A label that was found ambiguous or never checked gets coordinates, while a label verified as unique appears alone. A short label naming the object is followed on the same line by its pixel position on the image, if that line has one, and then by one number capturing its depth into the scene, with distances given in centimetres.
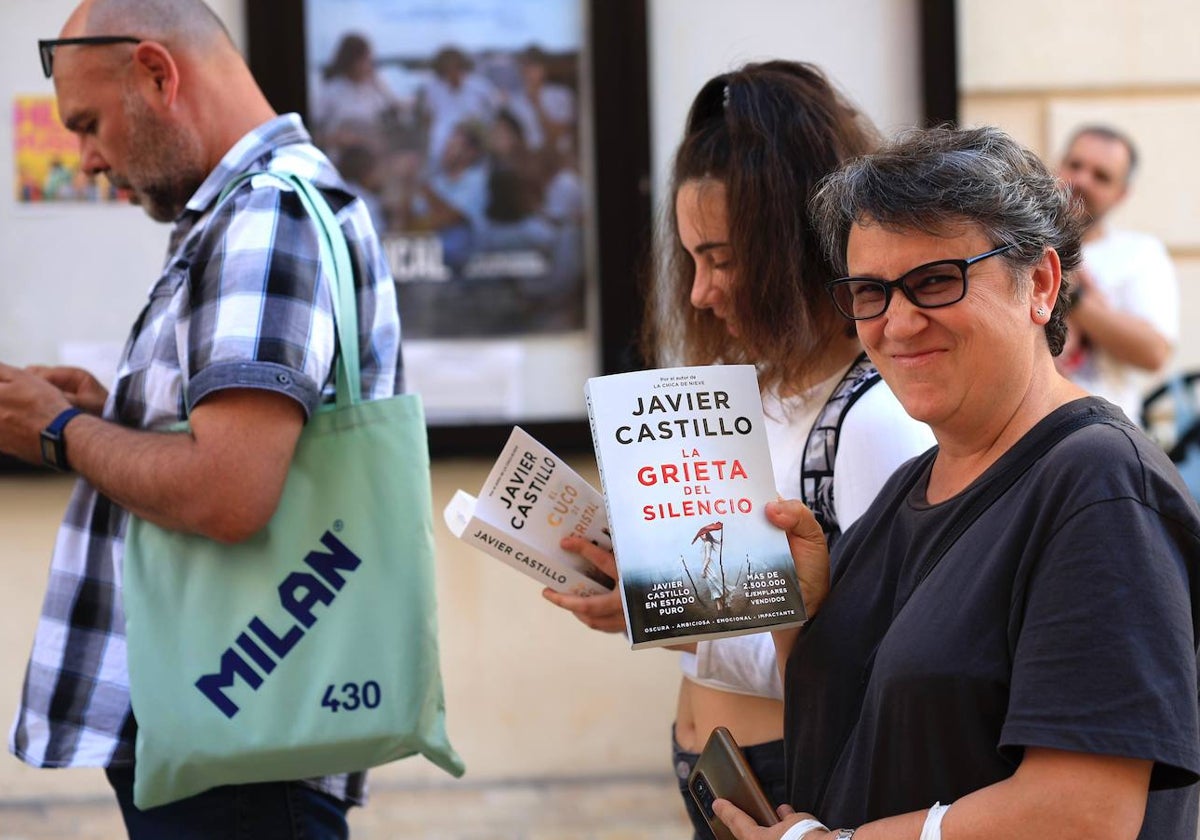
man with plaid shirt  212
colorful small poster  454
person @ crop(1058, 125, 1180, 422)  444
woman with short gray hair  138
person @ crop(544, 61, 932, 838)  199
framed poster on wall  463
